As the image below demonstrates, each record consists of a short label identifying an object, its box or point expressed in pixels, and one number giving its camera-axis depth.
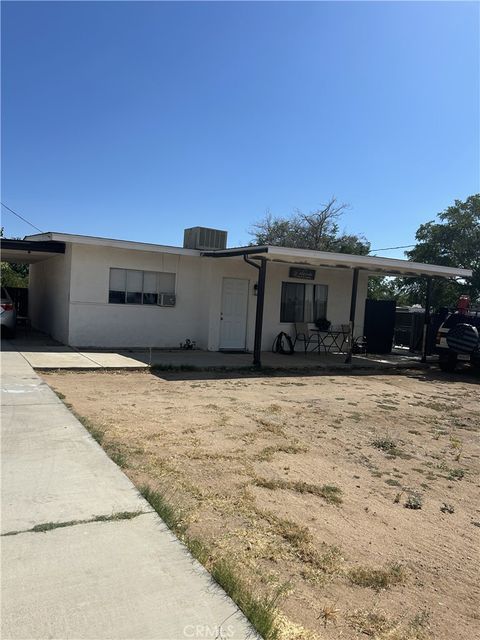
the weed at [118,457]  4.88
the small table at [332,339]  16.69
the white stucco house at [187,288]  13.84
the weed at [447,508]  4.51
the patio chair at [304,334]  16.66
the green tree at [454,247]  27.81
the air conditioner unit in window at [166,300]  15.05
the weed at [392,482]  5.10
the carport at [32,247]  13.88
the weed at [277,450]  5.62
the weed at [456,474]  5.45
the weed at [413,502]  4.56
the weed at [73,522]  3.39
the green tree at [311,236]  37.59
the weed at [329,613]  2.81
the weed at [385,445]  6.36
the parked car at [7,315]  14.23
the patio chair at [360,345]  17.80
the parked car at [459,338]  13.89
